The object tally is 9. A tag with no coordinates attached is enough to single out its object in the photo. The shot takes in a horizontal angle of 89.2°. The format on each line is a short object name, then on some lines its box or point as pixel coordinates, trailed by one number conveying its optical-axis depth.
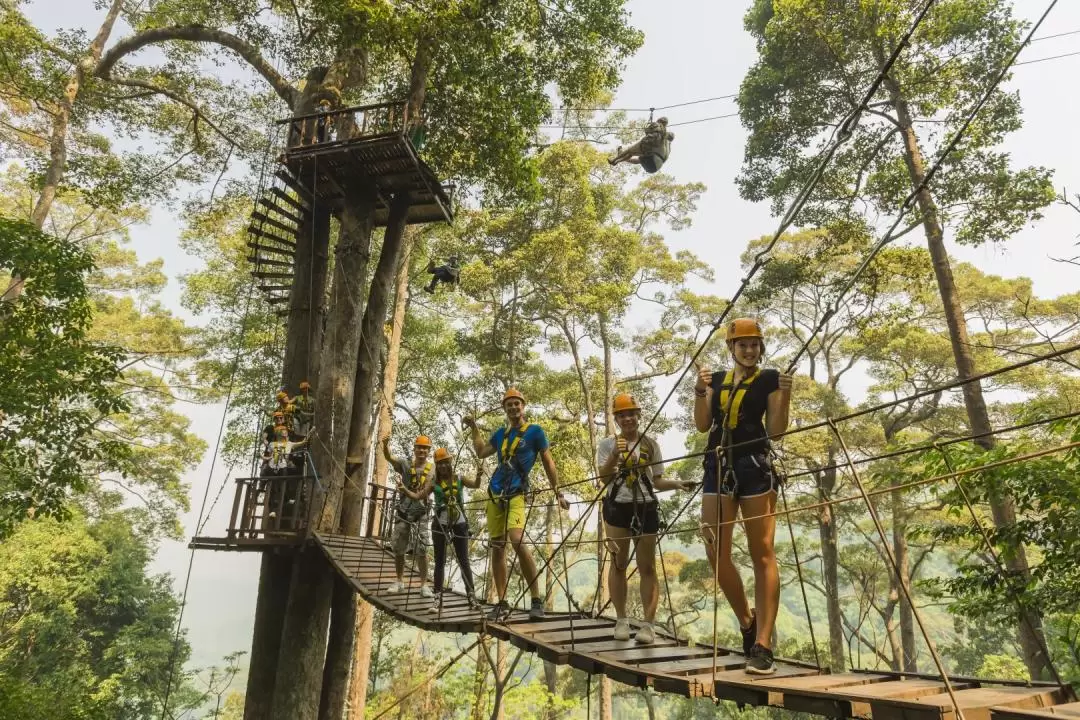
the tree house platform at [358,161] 6.76
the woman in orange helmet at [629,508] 3.21
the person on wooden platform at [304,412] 6.67
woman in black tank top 2.48
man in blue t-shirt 3.92
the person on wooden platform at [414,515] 4.86
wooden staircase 7.19
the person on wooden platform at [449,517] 4.50
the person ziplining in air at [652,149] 7.55
